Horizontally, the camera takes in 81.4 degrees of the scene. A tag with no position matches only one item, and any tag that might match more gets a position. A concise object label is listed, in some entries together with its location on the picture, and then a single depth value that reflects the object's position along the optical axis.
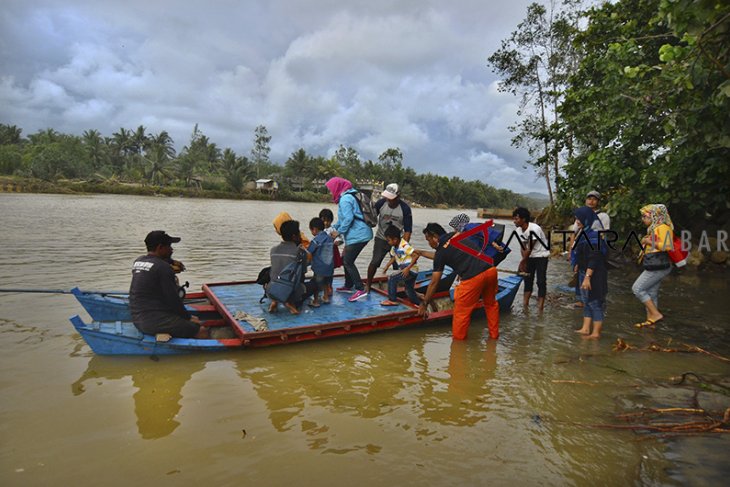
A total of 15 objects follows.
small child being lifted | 6.59
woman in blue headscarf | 6.16
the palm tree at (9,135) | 64.69
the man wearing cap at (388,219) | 7.00
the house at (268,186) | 64.44
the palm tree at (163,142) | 65.00
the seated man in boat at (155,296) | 4.73
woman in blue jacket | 6.86
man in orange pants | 5.77
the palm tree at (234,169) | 61.28
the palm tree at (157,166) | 57.16
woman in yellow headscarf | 6.30
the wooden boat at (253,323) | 4.78
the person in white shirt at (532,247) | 7.32
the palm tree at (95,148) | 64.31
